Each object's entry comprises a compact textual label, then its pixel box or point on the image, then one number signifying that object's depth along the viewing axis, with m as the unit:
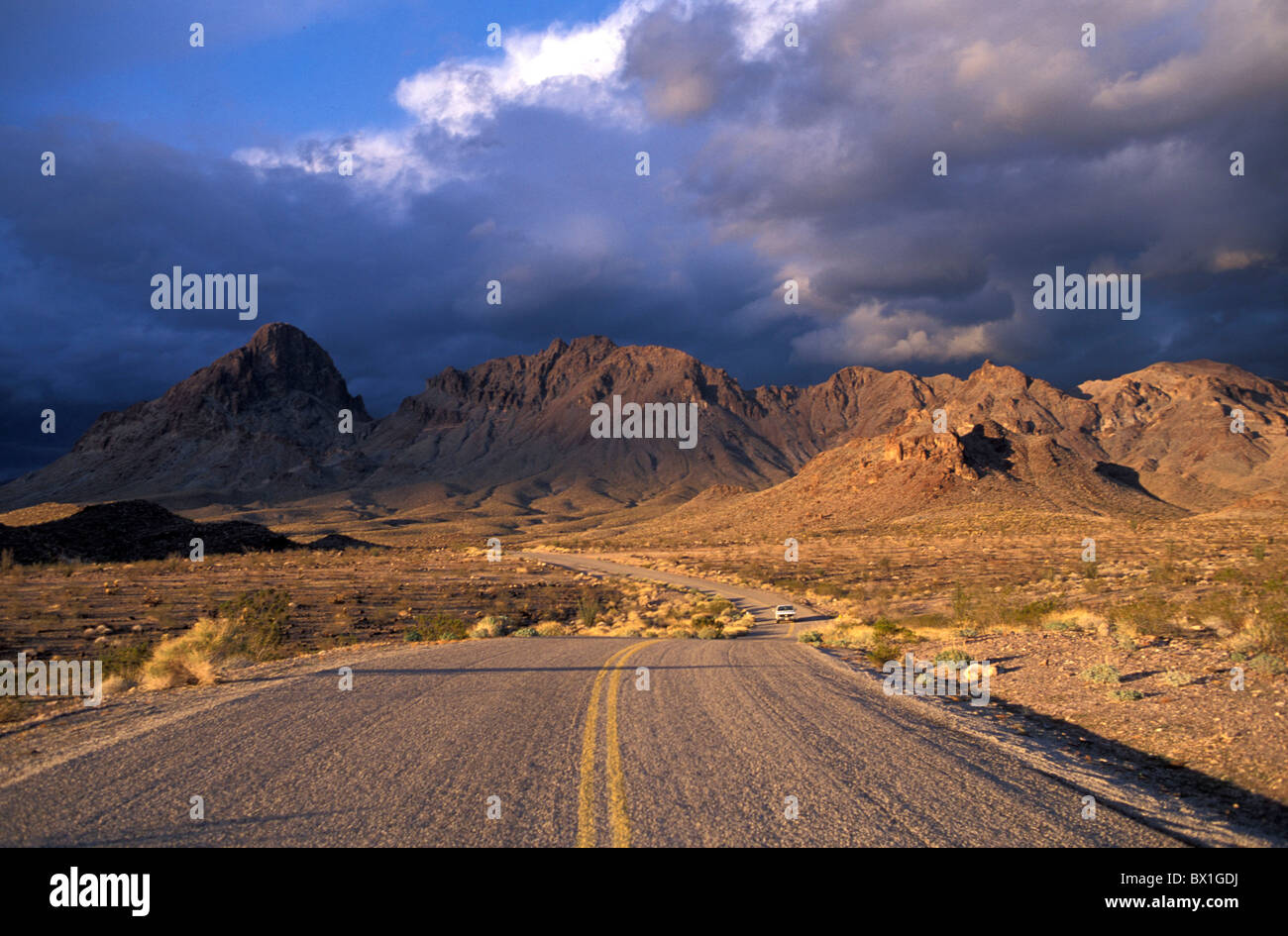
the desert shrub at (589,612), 26.83
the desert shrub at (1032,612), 18.72
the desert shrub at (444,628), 20.77
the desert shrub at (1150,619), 15.65
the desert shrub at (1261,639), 11.79
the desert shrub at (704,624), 25.63
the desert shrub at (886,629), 20.33
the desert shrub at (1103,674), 11.59
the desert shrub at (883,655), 15.91
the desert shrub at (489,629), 21.02
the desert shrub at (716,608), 31.97
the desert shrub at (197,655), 11.09
